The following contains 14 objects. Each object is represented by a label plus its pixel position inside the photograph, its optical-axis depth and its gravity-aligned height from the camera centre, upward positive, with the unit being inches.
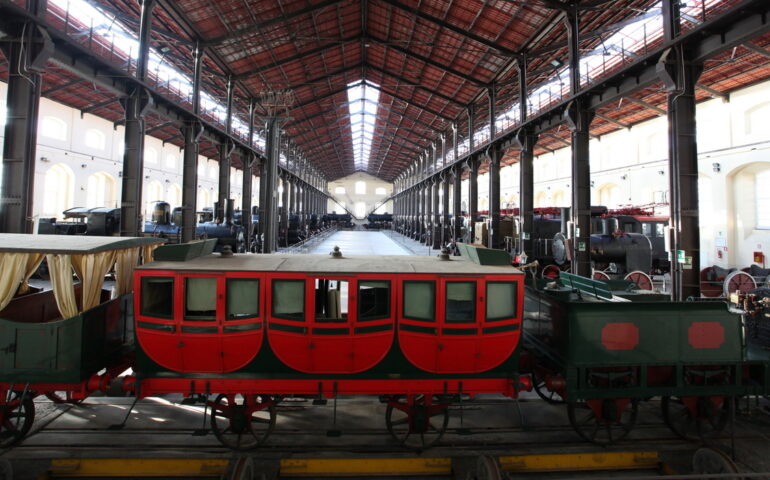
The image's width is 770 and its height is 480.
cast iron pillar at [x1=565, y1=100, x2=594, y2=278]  488.7 +94.6
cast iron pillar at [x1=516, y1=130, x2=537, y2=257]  628.1 +94.6
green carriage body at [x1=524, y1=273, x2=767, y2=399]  179.5 -49.6
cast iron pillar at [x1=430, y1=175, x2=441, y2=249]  1183.6 +108.9
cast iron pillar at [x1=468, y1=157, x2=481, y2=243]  885.2 +155.5
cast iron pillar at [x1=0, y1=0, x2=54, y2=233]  329.1 +131.4
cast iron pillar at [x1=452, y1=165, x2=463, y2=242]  984.9 +142.9
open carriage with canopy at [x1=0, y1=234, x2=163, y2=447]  160.9 -36.3
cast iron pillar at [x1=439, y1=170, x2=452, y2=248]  1097.6 +130.7
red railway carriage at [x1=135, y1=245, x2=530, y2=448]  168.7 -37.9
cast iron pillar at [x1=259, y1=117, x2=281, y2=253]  714.8 +136.5
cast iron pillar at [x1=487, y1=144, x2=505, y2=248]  733.3 +121.9
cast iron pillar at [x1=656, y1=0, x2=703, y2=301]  352.2 +85.3
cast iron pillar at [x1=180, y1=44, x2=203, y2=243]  618.8 +155.4
